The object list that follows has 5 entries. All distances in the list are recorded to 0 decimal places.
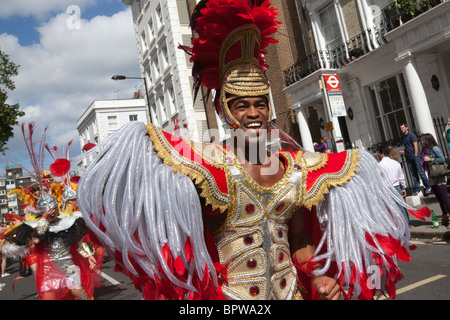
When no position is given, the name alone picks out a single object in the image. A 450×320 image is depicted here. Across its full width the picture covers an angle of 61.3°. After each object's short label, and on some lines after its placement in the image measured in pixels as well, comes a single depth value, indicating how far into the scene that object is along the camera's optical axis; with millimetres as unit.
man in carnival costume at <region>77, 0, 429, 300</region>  1650
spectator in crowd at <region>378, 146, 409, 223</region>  7086
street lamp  8375
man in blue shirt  8992
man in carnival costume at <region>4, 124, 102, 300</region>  4512
